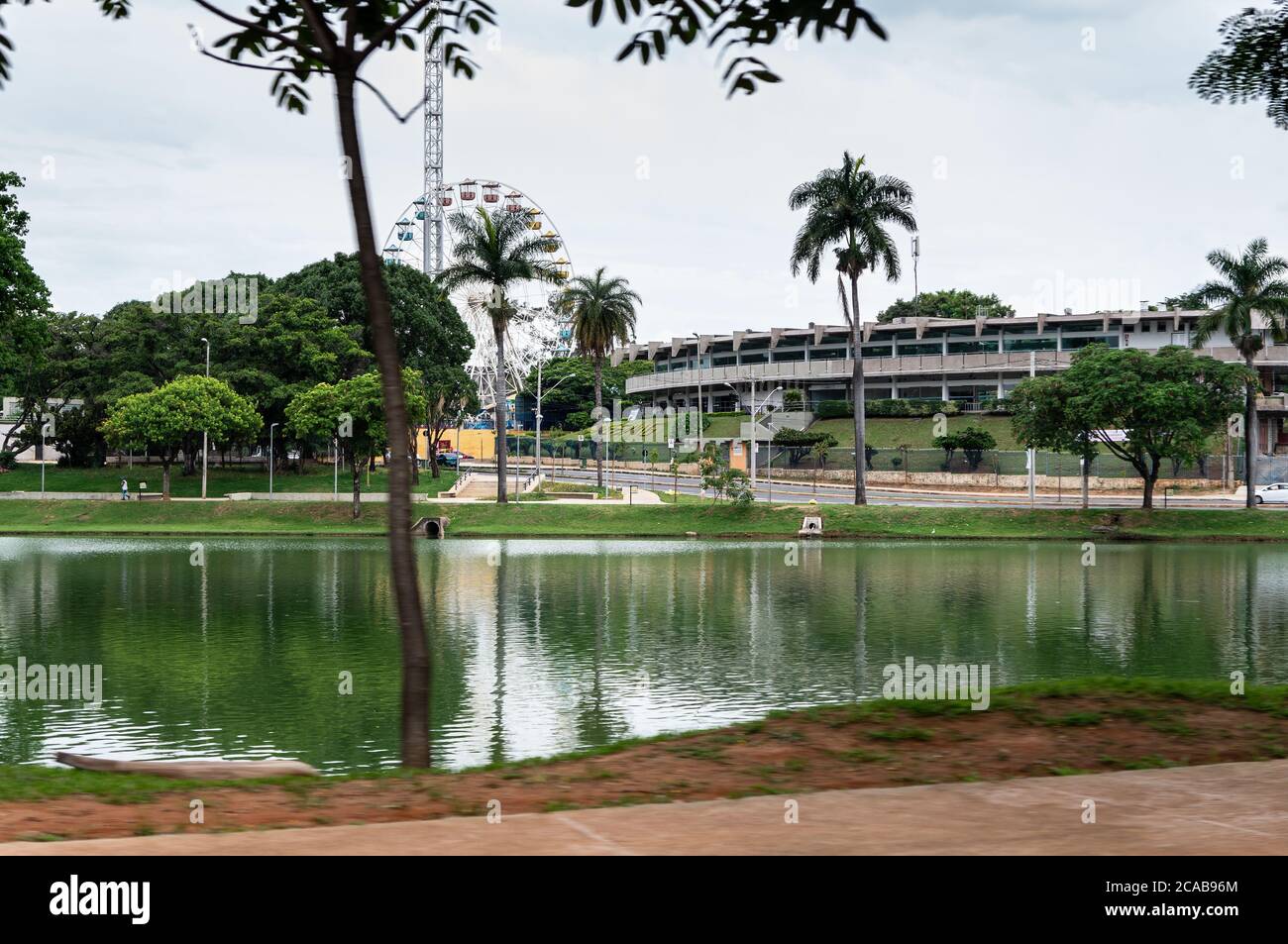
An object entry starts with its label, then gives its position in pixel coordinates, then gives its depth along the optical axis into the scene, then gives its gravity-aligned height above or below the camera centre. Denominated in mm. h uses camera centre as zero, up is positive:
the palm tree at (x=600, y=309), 76250 +9861
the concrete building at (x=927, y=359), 108250 +10199
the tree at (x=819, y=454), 94250 +902
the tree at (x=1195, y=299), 67875 +9264
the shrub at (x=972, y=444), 86062 +1499
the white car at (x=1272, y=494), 69812 -1779
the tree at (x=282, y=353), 79688 +7700
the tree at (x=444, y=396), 85250 +5228
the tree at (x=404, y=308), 85438 +11308
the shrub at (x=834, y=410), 113938 +5214
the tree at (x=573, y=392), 142875 +8902
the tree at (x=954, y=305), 141875 +18830
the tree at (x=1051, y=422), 64250 +2276
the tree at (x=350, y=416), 66375 +2877
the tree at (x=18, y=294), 44750 +6515
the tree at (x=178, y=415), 70688 +3096
